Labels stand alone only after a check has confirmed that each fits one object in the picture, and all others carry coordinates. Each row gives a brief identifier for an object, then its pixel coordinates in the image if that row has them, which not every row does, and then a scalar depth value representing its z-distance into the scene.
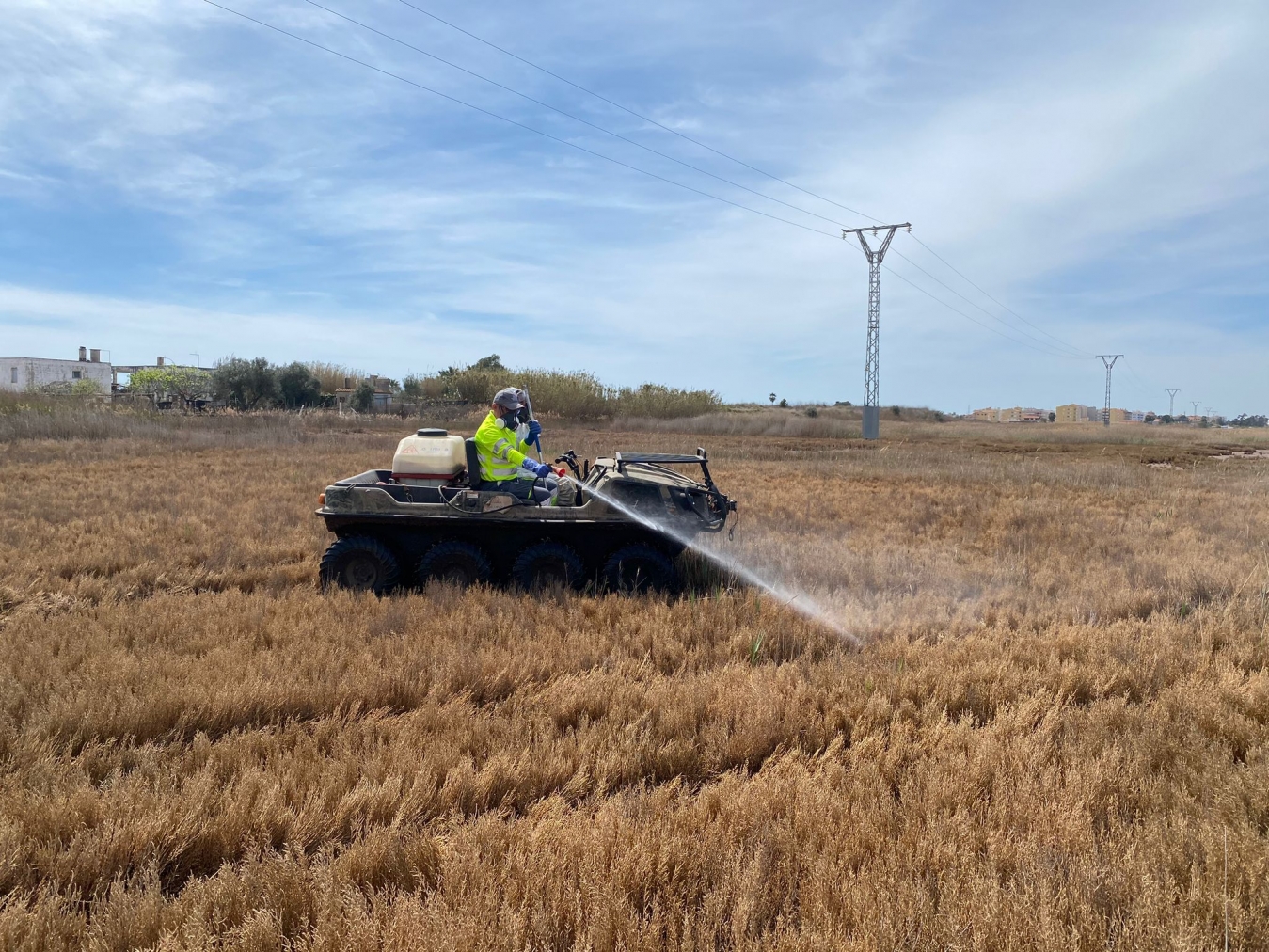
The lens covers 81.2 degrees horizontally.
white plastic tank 7.81
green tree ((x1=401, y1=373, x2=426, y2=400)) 50.97
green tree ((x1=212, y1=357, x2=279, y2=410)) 48.09
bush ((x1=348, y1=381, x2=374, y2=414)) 47.50
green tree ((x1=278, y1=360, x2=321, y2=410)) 48.94
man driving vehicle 7.59
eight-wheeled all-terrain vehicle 7.26
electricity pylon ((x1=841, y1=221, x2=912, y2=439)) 44.19
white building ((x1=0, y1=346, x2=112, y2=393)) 69.11
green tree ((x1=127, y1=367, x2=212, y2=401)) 49.44
